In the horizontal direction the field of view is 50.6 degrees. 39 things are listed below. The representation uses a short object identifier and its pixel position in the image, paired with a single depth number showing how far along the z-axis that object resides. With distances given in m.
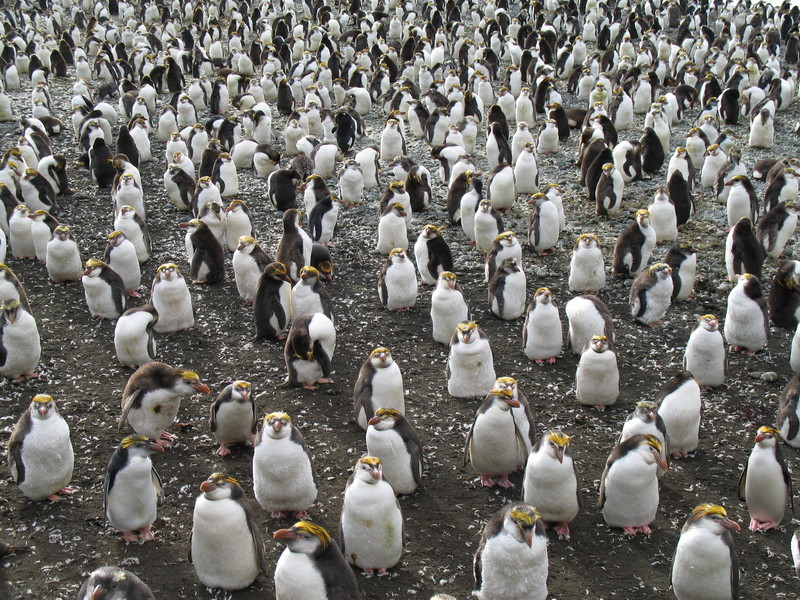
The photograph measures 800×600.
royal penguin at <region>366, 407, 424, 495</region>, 6.24
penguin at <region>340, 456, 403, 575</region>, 5.43
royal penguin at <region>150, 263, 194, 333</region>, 8.87
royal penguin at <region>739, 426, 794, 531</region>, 6.04
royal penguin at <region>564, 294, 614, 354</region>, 8.40
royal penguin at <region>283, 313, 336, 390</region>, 7.87
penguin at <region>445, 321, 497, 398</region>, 7.58
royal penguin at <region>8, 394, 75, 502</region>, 6.08
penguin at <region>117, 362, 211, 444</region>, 6.93
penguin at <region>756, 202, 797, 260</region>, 10.49
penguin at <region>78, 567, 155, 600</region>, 4.46
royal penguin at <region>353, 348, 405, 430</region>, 7.11
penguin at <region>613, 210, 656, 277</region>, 10.17
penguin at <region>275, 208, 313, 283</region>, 9.98
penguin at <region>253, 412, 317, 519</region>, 5.92
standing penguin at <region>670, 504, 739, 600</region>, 5.17
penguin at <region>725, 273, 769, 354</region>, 8.51
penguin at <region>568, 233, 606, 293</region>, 9.73
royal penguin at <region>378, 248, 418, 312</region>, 9.39
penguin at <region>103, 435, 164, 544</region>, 5.66
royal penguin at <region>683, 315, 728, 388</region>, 7.82
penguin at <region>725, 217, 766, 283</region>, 9.77
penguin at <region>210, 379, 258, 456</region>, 6.70
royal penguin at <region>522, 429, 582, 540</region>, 5.84
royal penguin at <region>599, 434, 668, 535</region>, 5.86
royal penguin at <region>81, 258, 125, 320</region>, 9.12
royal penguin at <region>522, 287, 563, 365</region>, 8.30
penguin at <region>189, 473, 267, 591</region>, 5.21
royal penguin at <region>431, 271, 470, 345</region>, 8.66
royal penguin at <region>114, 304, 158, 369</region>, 8.12
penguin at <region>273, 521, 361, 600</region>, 4.80
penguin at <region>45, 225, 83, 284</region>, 9.85
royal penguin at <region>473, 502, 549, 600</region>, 5.06
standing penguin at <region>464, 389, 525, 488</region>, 6.38
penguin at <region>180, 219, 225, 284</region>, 10.09
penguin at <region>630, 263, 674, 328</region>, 9.06
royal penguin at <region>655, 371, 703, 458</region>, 6.85
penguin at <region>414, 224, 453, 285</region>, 9.99
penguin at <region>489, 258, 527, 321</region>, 9.19
